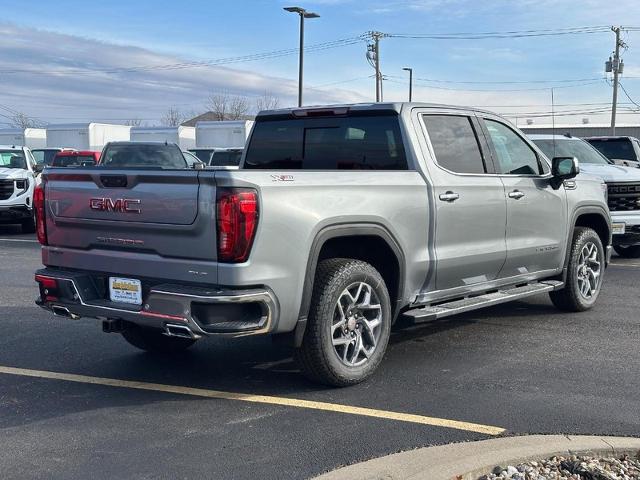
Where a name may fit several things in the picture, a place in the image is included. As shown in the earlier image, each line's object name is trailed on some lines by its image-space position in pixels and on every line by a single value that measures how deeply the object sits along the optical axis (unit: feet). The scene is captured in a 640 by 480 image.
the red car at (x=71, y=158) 73.05
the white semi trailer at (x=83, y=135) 115.14
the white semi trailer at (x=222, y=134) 109.81
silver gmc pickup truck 15.25
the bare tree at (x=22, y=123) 301.43
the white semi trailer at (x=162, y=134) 120.16
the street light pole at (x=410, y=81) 180.14
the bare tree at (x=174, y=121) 290.76
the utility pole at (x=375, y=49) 167.31
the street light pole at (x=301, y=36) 100.48
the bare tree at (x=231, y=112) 255.70
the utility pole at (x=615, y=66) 146.10
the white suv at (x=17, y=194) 54.75
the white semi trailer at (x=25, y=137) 129.18
